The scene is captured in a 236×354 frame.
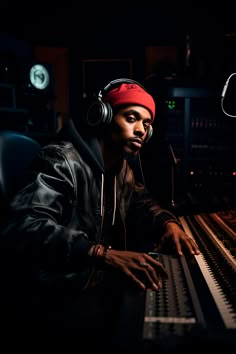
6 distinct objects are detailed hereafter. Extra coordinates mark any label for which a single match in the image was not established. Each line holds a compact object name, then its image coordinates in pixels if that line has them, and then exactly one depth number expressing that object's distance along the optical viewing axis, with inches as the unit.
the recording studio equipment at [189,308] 27.7
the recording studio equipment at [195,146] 113.7
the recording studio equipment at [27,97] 142.7
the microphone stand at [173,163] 94.2
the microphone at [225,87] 80.8
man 42.3
